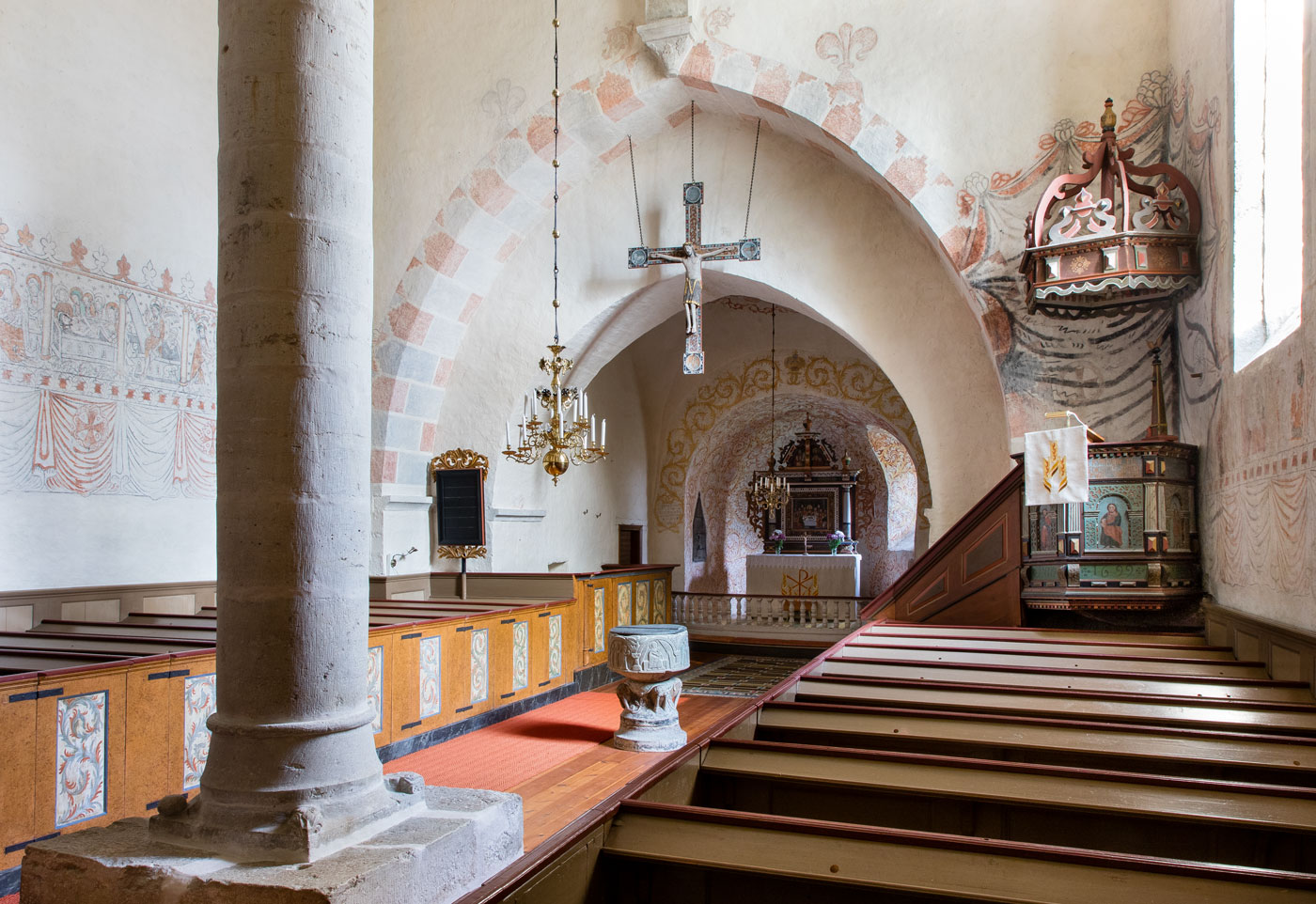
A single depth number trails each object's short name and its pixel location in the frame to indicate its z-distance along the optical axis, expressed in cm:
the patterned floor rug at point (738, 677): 994
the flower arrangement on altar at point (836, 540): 1617
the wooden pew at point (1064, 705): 381
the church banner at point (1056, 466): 622
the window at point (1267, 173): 504
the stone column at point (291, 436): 252
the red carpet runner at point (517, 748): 647
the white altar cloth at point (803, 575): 1446
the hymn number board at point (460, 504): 1033
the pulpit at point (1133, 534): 624
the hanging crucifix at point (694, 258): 965
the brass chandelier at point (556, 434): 807
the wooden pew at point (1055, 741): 334
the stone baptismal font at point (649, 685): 741
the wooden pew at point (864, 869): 216
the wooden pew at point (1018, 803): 278
